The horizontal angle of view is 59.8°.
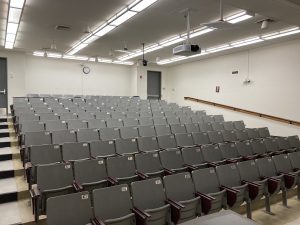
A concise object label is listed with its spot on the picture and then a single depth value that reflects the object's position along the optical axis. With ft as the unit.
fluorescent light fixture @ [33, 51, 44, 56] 38.20
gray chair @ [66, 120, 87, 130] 18.28
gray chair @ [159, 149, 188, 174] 13.48
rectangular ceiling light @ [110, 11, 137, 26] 19.62
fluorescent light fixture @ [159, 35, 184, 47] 28.02
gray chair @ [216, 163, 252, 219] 11.15
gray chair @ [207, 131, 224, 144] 19.30
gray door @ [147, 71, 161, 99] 49.85
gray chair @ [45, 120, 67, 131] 17.52
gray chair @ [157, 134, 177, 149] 16.78
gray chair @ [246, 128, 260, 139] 21.82
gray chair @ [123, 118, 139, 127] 20.80
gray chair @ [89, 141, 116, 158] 14.06
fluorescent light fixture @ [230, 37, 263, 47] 27.58
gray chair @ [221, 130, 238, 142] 20.09
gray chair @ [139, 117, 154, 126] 21.72
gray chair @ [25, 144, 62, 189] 12.26
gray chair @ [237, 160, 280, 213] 12.10
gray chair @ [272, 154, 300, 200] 13.94
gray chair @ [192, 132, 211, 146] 18.57
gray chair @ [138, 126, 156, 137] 18.94
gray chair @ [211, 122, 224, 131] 23.27
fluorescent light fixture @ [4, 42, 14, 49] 31.91
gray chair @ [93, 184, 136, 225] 8.57
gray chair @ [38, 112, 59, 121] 19.63
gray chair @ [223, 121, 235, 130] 24.31
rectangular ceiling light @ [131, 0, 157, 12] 17.04
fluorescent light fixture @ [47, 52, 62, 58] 39.16
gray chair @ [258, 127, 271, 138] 22.93
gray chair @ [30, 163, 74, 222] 9.28
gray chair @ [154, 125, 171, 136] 19.67
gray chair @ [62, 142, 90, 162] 13.12
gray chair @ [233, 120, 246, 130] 25.37
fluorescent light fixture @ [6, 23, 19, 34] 23.27
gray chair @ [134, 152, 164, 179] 12.50
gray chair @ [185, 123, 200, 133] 21.26
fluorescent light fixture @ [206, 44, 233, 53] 31.31
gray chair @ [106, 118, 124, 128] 20.11
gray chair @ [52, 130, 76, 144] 15.28
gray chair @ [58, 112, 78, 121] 20.58
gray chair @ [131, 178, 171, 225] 8.96
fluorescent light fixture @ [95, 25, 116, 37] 23.88
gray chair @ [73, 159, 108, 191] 10.56
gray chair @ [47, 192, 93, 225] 7.84
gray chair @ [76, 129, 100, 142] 16.20
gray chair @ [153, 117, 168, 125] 22.49
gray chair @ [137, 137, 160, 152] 15.91
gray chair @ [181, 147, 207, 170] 14.44
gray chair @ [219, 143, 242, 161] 16.22
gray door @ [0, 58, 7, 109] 36.83
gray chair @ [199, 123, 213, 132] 22.20
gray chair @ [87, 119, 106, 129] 19.20
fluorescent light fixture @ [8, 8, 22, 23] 19.36
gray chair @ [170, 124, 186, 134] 20.41
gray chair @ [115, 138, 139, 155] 15.03
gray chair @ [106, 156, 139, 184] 11.44
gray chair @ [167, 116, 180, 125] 23.50
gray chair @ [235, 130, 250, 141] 20.89
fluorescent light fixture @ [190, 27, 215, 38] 24.40
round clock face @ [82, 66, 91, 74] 44.73
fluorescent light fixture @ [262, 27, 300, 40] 23.94
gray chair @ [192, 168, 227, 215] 10.34
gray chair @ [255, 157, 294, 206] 13.44
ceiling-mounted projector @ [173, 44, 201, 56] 19.22
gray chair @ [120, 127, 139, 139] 18.01
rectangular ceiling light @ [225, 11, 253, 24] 19.89
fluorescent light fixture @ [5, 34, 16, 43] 27.63
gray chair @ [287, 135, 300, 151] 20.39
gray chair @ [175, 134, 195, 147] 17.71
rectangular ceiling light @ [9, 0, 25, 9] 17.35
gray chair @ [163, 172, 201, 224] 9.55
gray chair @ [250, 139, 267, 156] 17.84
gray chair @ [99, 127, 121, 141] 17.16
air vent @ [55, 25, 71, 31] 24.73
